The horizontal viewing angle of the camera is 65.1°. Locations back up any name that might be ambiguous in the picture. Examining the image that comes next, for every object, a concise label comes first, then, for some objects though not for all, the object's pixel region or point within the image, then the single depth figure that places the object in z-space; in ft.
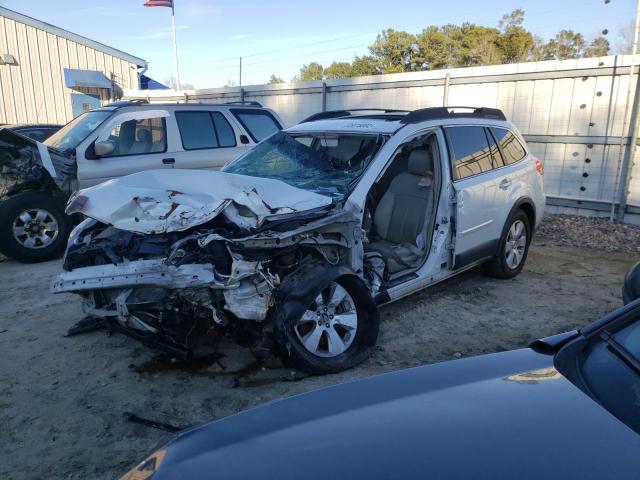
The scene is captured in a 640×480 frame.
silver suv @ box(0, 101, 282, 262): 21.26
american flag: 65.21
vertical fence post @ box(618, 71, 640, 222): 26.71
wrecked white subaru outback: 10.63
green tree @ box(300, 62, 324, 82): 164.80
